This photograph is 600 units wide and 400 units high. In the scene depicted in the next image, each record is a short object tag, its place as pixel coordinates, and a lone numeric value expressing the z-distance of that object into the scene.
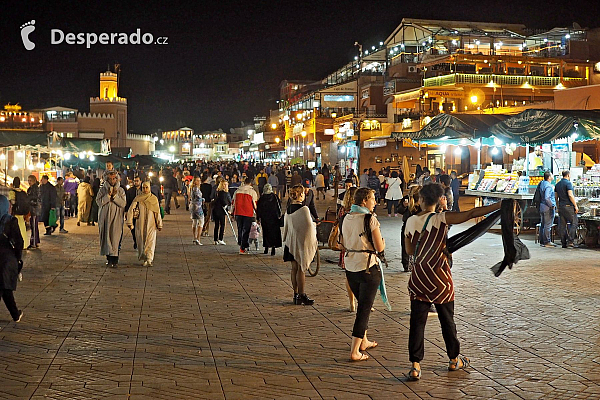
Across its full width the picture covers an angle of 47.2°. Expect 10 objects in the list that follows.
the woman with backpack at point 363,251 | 6.28
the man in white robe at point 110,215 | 11.87
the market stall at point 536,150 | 15.27
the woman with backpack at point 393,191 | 22.92
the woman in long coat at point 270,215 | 12.12
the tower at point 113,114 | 86.56
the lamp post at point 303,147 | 60.24
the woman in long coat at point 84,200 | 19.98
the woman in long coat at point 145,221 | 12.14
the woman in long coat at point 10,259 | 7.53
